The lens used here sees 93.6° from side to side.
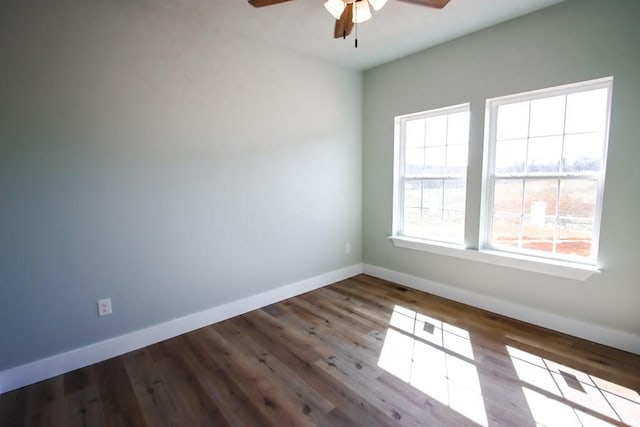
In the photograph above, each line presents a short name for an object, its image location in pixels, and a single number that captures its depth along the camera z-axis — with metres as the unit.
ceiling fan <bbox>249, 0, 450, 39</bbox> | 1.82
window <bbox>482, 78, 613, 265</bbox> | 2.28
